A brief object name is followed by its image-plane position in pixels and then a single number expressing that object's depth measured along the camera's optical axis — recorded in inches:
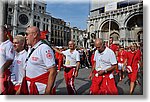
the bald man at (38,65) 75.9
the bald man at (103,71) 104.7
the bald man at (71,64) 123.7
